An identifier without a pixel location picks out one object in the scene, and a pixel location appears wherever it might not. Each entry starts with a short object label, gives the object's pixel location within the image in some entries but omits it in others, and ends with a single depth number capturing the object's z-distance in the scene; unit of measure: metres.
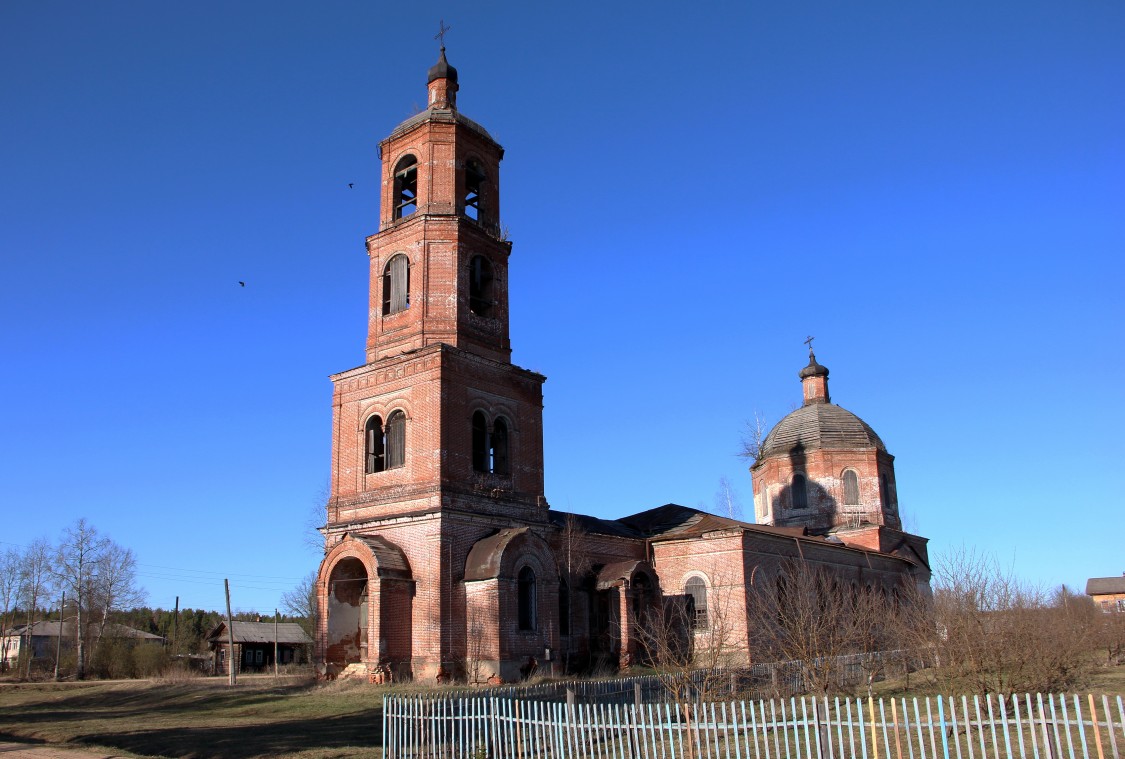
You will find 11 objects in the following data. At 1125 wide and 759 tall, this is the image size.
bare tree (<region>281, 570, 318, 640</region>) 46.98
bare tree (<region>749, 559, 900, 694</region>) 15.70
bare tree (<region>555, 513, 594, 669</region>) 25.00
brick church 21.39
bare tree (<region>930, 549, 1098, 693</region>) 15.13
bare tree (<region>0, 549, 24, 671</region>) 51.80
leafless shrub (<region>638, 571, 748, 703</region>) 25.11
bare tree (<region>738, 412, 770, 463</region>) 45.31
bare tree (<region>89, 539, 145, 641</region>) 45.84
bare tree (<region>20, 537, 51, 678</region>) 51.81
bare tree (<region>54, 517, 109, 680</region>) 43.59
